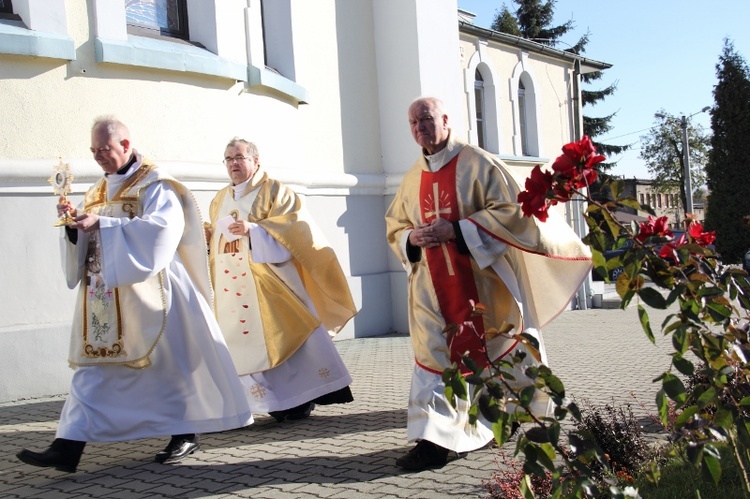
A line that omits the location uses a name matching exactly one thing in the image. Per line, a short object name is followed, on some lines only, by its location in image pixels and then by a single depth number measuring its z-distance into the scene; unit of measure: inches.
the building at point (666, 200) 2076.8
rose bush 107.7
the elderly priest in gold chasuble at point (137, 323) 207.8
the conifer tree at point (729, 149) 1174.3
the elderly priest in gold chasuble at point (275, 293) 261.9
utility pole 1488.7
